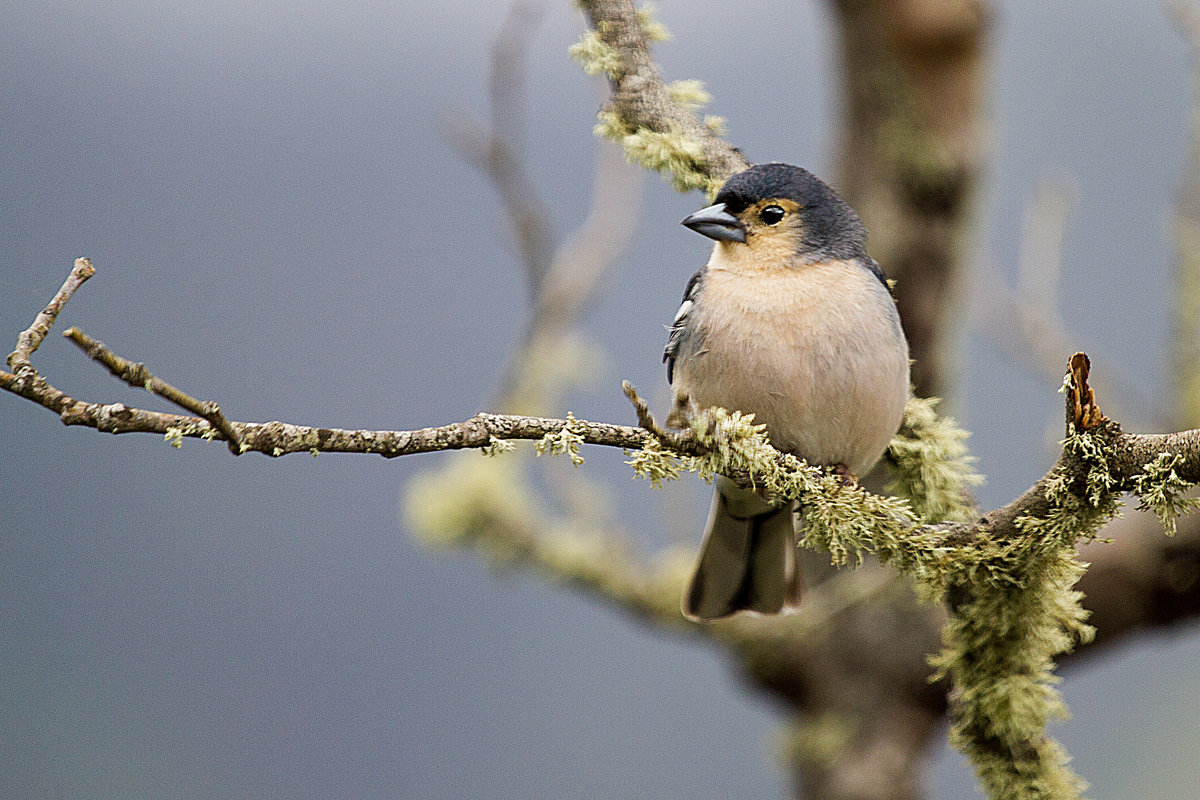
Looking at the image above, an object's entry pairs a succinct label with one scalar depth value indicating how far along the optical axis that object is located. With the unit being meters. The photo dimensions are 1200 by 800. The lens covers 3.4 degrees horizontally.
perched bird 4.57
